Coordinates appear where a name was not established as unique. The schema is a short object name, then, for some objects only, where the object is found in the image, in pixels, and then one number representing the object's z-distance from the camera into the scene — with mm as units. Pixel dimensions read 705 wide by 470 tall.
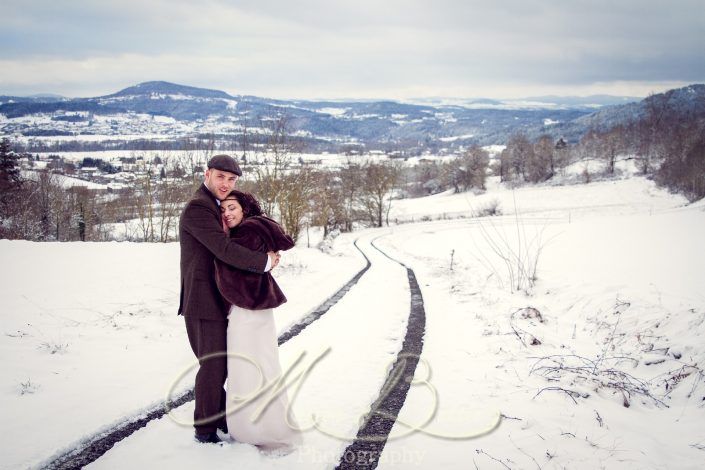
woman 3463
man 3277
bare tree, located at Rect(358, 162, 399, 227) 52344
